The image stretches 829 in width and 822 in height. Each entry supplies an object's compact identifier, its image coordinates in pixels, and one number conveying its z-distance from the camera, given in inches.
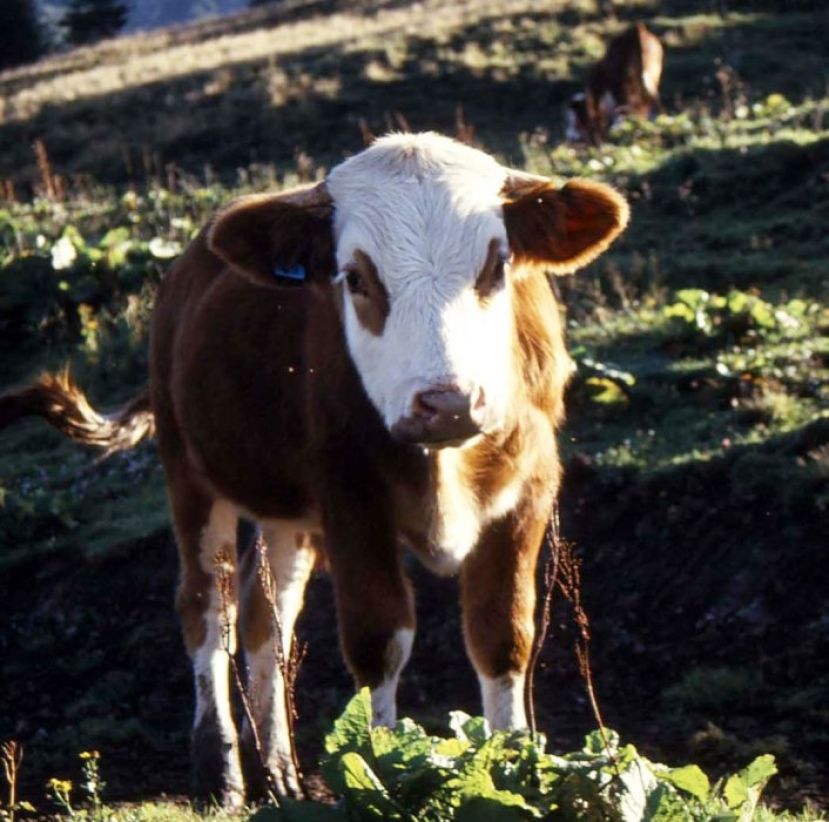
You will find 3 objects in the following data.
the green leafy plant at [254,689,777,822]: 307.6
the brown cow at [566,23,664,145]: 1717.5
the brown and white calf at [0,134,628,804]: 413.1
